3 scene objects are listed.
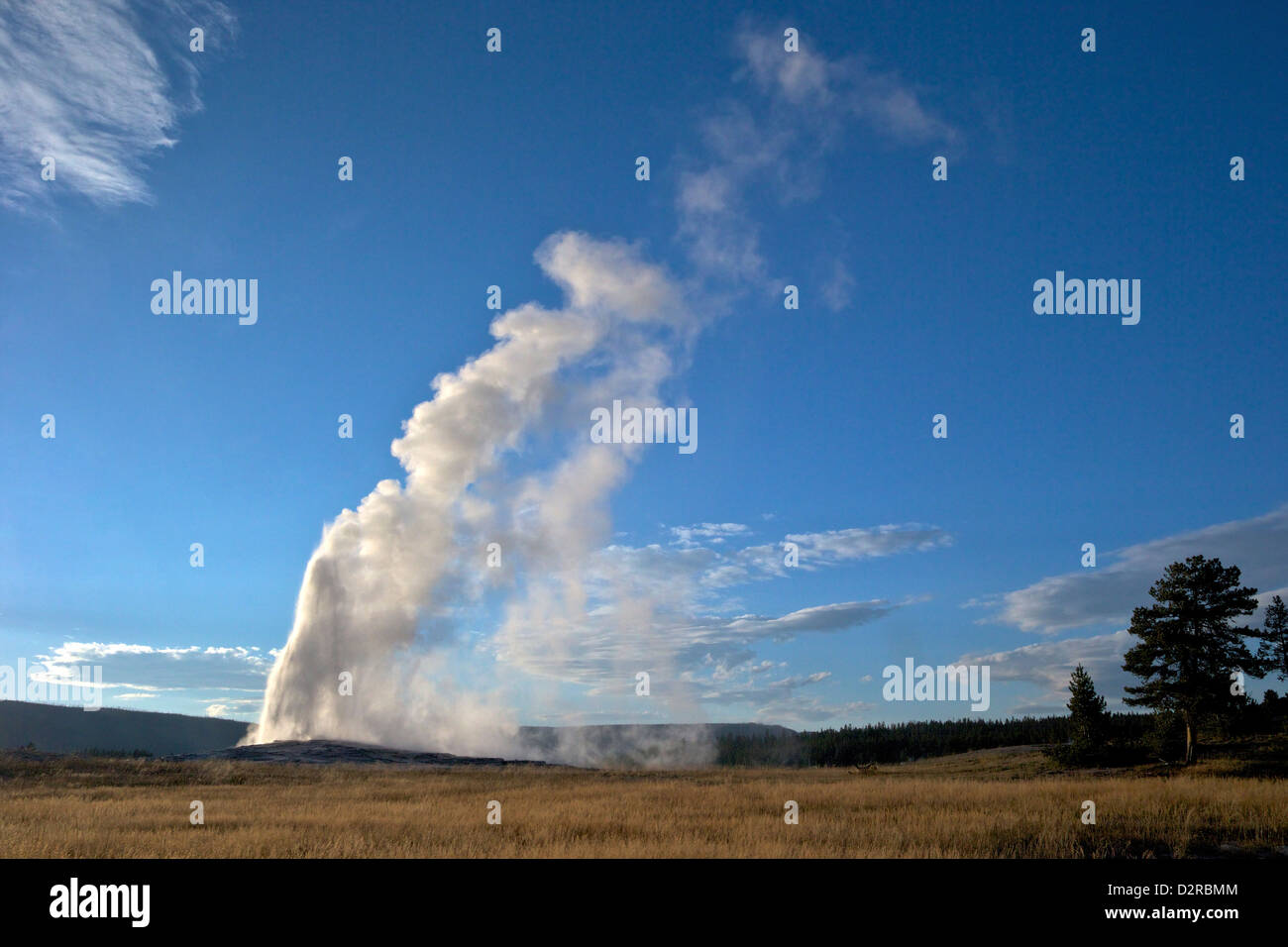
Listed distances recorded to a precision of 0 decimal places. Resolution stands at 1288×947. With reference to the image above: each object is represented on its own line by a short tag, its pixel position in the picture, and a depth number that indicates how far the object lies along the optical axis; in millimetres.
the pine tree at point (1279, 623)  72712
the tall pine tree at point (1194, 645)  42156
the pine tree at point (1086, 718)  48500
